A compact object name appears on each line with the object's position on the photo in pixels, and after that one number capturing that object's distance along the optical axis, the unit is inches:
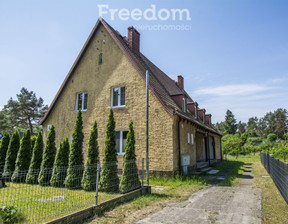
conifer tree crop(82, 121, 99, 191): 283.4
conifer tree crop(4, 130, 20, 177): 436.1
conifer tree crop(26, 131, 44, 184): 370.7
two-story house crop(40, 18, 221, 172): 410.0
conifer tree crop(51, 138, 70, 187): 329.3
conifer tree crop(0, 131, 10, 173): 467.5
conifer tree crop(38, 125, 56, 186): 352.5
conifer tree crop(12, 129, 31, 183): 411.5
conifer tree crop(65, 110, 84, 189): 305.6
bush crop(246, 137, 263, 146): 1879.9
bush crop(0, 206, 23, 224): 149.4
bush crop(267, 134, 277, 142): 2196.4
